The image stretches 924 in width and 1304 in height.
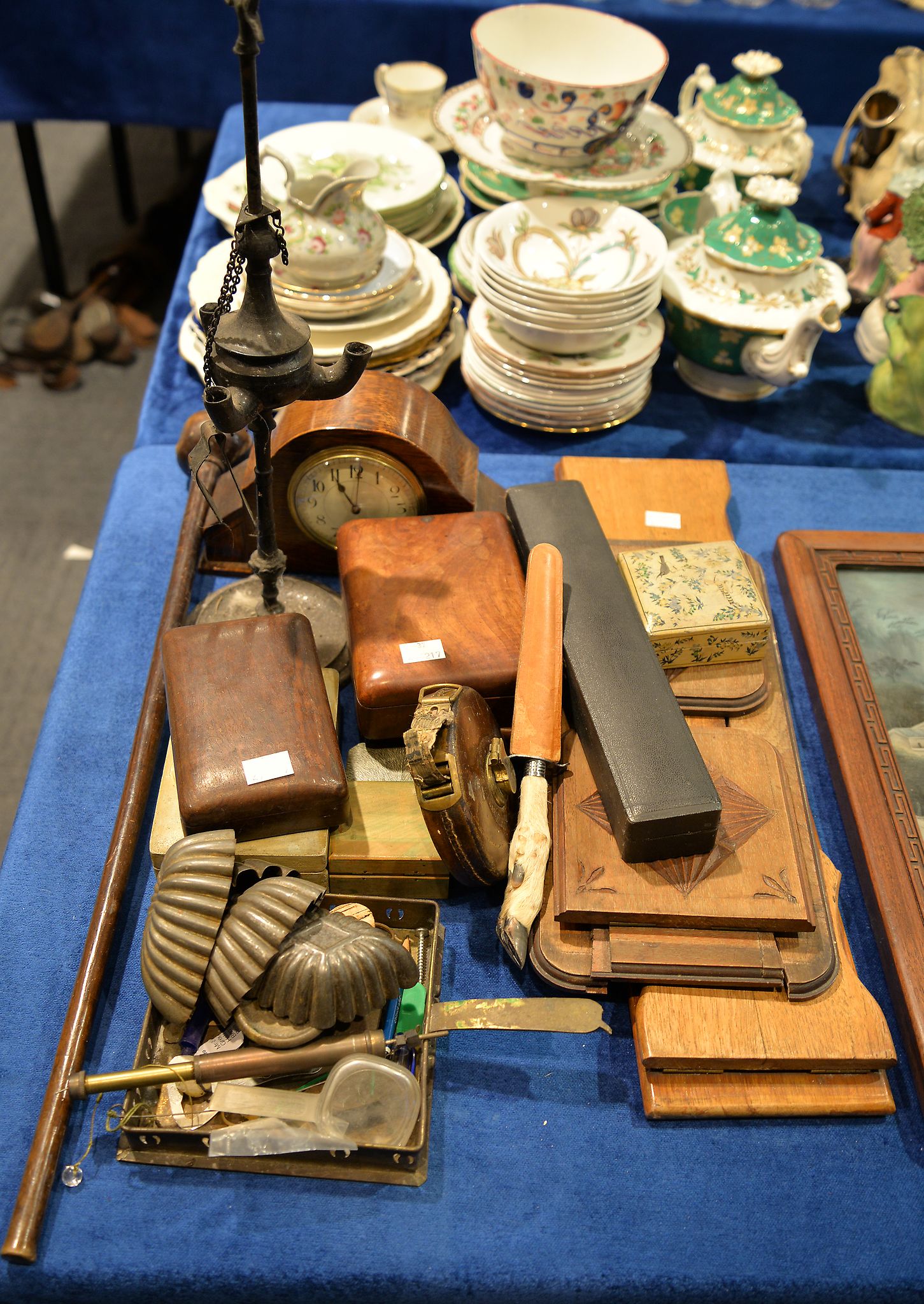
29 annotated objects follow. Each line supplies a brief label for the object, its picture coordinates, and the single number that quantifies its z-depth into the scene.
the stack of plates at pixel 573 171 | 1.95
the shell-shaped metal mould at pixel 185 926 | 1.00
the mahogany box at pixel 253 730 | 1.14
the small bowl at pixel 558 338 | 1.71
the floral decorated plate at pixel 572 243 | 1.81
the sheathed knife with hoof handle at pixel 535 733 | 1.12
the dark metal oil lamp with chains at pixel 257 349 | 1.02
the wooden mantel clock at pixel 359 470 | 1.39
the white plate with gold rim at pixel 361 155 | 1.95
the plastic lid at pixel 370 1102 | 0.98
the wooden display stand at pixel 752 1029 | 1.08
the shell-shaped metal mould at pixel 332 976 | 0.99
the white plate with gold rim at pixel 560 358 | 1.78
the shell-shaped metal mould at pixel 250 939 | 0.99
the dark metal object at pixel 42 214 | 2.99
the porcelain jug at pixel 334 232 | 1.66
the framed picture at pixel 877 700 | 1.23
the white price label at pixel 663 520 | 1.60
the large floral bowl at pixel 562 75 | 1.84
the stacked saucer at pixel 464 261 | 1.97
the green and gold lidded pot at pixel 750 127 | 2.20
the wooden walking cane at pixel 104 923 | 0.99
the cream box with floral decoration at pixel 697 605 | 1.35
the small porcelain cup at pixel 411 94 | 2.41
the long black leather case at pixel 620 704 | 1.13
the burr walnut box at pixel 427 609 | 1.27
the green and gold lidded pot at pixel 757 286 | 1.77
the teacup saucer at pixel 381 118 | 2.44
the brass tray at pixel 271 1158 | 1.00
